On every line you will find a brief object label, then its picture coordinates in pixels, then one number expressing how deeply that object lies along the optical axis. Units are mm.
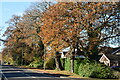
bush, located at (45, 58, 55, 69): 45166
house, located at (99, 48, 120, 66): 41725
